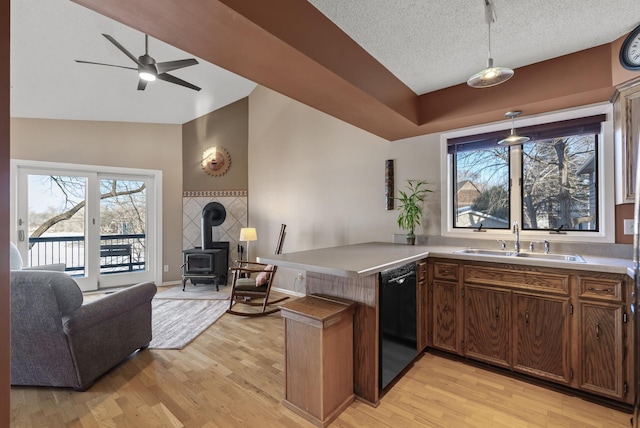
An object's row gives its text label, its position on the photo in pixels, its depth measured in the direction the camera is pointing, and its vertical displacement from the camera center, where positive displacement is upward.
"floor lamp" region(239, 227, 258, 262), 4.70 -0.32
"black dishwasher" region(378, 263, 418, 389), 2.00 -0.81
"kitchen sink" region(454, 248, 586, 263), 2.38 -0.38
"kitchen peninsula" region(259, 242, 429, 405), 1.88 -0.55
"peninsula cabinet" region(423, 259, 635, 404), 1.90 -0.82
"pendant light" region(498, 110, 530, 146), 2.28 +0.59
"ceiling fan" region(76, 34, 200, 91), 2.77 +1.53
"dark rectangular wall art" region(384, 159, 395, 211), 3.55 +0.35
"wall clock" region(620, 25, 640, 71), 1.92 +1.10
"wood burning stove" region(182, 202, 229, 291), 4.89 -0.78
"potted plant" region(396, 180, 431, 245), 3.25 +0.08
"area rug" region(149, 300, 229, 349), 2.92 -1.27
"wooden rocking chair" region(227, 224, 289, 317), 3.75 -0.99
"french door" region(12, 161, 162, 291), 4.25 -0.08
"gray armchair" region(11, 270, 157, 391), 1.93 -0.82
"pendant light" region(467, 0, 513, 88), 1.61 +0.79
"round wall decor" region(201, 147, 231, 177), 5.50 +1.04
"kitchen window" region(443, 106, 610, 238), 2.54 +0.33
